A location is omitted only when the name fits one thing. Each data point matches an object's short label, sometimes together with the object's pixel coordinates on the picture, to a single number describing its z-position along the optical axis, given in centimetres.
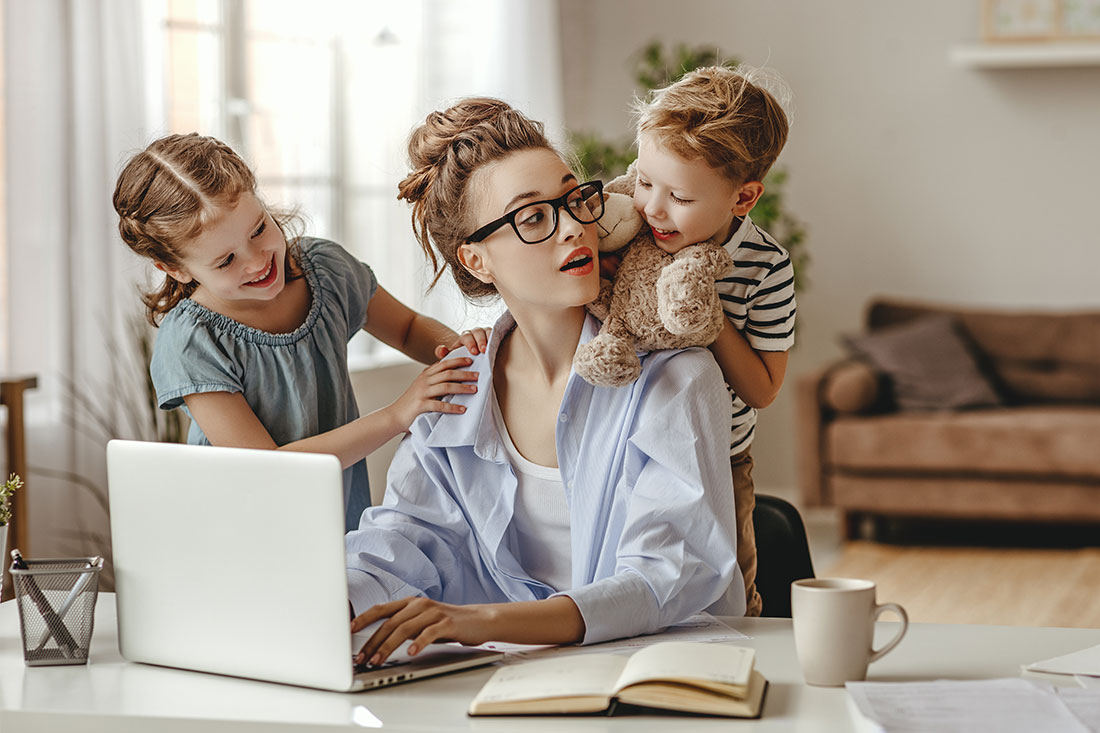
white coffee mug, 255
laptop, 258
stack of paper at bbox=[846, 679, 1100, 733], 246
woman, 282
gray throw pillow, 778
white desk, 251
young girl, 305
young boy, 294
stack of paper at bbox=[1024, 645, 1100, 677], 261
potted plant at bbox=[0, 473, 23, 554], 287
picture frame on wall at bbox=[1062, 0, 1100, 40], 838
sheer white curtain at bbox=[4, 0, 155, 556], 486
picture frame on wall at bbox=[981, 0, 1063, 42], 845
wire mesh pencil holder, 274
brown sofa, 726
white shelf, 831
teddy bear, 285
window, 604
